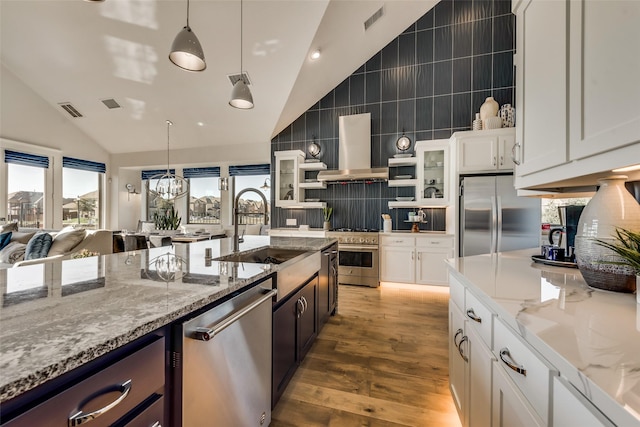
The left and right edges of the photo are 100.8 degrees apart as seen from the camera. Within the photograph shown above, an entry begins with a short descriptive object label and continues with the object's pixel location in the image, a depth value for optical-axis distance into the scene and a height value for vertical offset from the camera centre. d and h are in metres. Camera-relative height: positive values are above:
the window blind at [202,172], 6.70 +1.00
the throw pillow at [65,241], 3.21 -0.38
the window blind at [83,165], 5.72 +1.05
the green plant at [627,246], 0.82 -0.11
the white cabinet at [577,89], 0.74 +0.43
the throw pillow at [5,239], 3.67 -0.40
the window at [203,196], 6.83 +0.40
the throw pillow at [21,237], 3.71 -0.38
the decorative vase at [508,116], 3.58 +1.32
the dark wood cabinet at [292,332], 1.47 -0.79
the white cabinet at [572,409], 0.48 -0.38
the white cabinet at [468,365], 0.99 -0.67
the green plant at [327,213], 4.92 -0.03
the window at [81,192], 5.80 +0.44
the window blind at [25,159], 4.77 +0.97
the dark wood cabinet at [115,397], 0.48 -0.40
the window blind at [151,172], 7.08 +1.05
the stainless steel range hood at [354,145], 4.63 +1.18
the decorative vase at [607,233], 0.92 -0.07
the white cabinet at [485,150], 3.45 +0.83
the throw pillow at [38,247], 3.08 -0.43
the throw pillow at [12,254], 3.32 -0.55
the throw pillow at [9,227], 3.98 -0.26
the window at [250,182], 6.39 +0.73
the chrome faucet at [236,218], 1.89 -0.05
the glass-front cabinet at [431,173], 4.14 +0.62
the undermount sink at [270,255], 1.98 -0.35
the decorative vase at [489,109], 3.67 +1.44
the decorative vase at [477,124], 3.71 +1.24
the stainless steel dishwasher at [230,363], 0.82 -0.56
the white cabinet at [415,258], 3.97 -0.71
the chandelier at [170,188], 3.67 +0.34
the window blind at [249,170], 6.34 +1.01
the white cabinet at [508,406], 0.70 -0.56
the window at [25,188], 4.87 +0.43
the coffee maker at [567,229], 1.52 -0.10
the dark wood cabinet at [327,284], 2.36 -0.71
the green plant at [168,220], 6.19 -0.22
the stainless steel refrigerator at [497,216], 3.28 -0.05
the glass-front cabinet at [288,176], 4.94 +0.66
